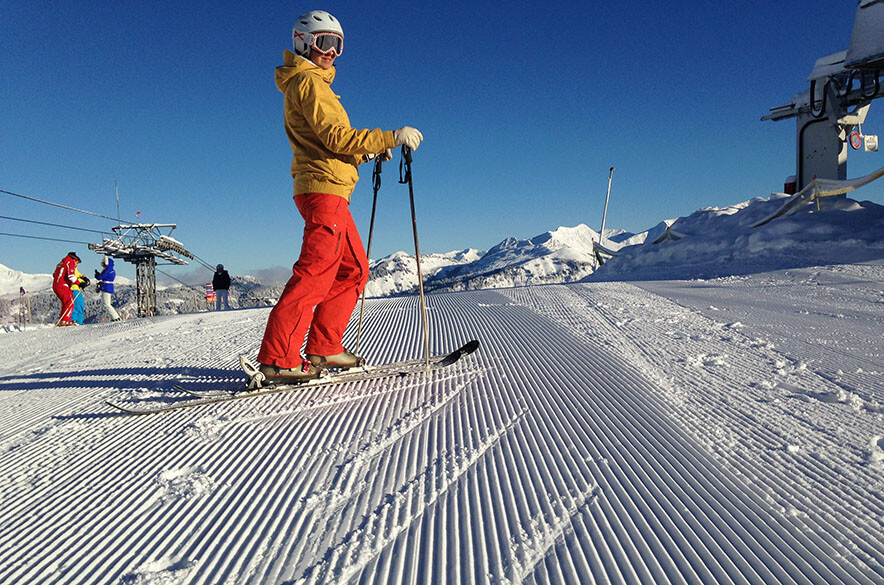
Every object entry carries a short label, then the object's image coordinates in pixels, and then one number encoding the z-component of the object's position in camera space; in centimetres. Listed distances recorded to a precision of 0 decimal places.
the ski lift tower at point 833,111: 1330
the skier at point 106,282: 1328
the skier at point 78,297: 1276
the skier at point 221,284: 1591
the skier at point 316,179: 271
